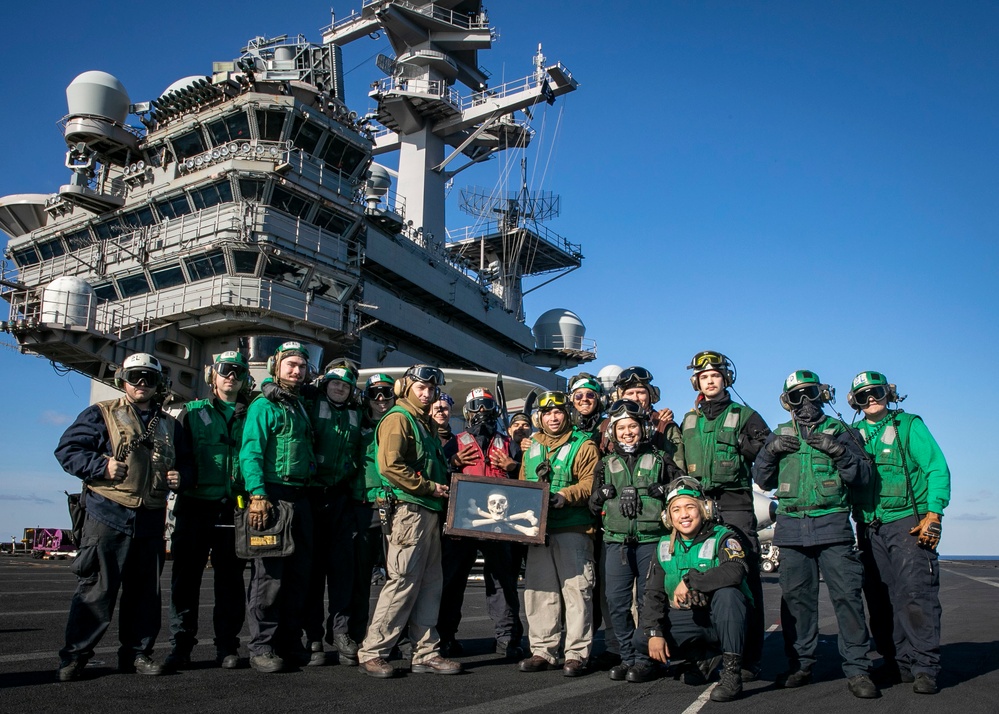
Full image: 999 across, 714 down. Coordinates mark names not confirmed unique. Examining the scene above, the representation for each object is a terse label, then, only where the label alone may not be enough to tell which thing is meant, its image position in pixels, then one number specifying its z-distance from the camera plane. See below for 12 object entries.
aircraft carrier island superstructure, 26.95
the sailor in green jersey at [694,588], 5.27
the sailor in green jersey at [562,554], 6.06
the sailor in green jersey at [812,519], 5.49
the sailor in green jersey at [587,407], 7.09
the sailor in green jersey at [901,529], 5.48
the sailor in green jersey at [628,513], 5.84
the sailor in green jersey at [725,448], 6.09
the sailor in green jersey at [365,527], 6.53
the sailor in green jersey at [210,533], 5.91
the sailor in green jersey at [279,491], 5.76
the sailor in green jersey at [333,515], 6.44
